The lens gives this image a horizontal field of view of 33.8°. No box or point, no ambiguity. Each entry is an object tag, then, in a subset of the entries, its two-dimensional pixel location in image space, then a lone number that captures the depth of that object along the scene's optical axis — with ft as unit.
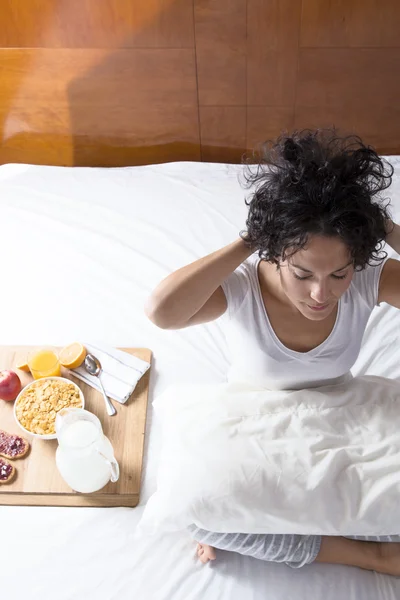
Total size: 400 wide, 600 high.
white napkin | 4.54
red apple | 4.35
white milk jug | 3.89
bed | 3.95
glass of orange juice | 4.45
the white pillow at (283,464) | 3.67
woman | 3.20
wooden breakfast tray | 4.14
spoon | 4.58
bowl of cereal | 4.22
